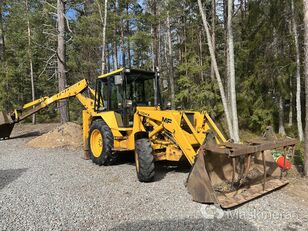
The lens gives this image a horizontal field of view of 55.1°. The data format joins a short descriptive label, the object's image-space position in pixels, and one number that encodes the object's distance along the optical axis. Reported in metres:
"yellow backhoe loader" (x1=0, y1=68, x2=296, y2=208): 5.10
